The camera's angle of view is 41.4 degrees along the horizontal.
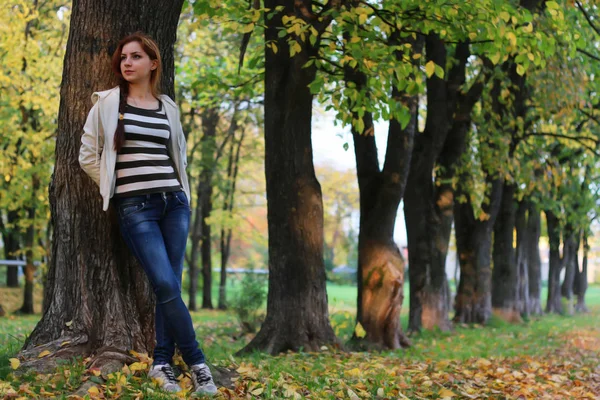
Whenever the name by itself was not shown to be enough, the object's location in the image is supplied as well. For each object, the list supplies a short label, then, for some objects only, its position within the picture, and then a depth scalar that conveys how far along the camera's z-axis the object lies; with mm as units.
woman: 5629
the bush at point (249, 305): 17078
